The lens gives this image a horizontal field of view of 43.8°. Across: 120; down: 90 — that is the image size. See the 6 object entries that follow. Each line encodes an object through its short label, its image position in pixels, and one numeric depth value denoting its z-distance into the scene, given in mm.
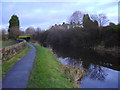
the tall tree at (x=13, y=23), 56856
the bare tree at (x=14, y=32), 54981
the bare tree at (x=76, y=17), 48844
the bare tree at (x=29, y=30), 105031
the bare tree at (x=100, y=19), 42812
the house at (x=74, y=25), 46156
